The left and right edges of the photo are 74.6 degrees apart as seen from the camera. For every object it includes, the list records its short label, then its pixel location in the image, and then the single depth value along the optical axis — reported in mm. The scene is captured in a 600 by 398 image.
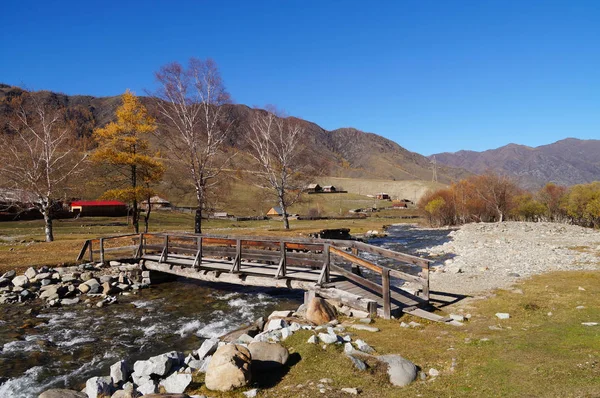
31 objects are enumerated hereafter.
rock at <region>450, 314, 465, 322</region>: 11138
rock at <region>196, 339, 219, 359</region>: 9329
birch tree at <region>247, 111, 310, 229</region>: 45438
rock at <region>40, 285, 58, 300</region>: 18516
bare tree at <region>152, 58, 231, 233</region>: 34906
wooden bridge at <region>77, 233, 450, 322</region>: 12508
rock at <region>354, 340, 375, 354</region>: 8764
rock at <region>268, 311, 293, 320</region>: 12215
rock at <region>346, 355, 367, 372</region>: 7789
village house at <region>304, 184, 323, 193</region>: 154488
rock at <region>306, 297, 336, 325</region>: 11531
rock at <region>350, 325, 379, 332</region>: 10383
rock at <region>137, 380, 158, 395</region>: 7496
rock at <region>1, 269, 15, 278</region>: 20578
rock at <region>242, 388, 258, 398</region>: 6988
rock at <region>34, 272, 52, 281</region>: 20703
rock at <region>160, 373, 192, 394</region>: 7406
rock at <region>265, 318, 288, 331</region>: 10734
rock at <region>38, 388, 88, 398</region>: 7355
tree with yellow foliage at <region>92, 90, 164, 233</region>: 36188
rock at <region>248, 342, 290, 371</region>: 8078
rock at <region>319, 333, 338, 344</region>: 9031
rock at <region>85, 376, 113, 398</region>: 7730
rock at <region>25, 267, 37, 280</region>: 20709
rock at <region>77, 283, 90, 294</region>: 19781
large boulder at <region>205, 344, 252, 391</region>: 7227
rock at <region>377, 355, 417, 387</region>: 7329
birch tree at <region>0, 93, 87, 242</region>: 32375
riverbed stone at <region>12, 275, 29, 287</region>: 19781
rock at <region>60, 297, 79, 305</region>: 17977
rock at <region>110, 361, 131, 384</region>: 8516
